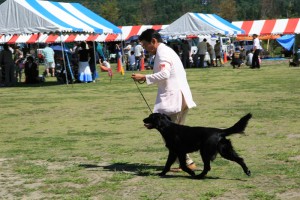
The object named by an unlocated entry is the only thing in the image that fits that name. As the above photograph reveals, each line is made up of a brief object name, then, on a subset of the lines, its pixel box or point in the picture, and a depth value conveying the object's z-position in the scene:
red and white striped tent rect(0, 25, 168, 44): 43.69
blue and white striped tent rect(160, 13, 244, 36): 35.06
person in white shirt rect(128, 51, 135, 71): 35.03
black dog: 6.86
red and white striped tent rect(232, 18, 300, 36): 42.84
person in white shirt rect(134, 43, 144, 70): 35.28
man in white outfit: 7.44
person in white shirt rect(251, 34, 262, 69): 32.29
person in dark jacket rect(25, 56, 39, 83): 25.95
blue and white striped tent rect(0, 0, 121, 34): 23.56
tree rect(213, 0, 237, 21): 92.40
